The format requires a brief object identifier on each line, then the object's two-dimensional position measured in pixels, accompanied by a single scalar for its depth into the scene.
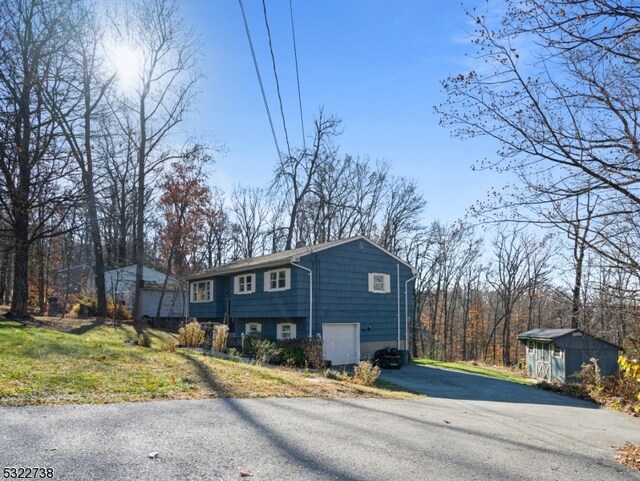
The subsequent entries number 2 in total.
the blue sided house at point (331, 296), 21.92
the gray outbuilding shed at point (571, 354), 25.16
